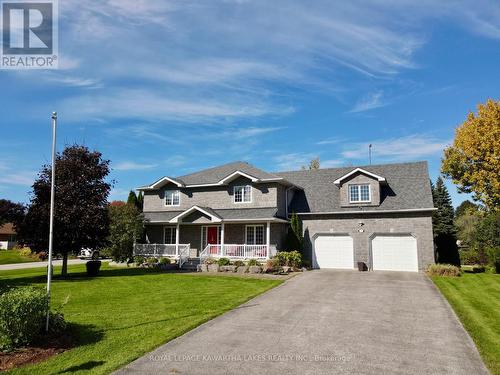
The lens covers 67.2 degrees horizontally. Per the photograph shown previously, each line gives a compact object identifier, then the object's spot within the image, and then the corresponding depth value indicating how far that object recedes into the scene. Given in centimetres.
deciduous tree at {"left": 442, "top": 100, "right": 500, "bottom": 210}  2892
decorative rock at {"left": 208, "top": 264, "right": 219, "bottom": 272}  2460
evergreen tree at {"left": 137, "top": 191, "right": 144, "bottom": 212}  4209
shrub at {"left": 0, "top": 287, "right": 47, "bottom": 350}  827
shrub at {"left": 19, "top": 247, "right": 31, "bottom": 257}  4047
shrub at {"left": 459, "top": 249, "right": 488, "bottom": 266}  3343
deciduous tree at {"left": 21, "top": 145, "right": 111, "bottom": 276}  2197
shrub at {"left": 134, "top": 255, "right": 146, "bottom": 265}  2817
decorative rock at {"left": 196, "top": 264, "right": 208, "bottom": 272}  2503
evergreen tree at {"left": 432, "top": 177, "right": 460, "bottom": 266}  2783
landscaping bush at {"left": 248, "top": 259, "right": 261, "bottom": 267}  2410
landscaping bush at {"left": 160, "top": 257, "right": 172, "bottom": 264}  2728
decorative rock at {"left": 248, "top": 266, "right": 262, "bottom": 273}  2323
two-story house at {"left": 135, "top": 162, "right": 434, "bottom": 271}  2488
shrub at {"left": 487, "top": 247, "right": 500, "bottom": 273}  2561
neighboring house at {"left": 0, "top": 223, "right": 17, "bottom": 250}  5853
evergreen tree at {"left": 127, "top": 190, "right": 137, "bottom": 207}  4162
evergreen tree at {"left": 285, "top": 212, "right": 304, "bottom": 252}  2639
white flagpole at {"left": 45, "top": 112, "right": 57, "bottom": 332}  978
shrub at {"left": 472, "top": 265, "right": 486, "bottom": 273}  2610
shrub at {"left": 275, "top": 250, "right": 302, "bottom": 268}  2425
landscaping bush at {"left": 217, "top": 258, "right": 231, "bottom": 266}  2462
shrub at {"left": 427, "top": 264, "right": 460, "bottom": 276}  2195
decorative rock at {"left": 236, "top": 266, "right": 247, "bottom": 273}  2355
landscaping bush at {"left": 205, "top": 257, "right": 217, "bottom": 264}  2527
